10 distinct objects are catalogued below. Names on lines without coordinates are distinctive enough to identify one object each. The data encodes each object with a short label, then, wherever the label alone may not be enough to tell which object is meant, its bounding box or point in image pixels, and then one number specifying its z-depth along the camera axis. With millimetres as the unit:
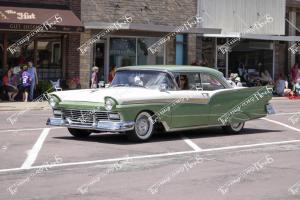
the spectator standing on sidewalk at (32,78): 25156
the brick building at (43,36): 25125
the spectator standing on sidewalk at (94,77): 27469
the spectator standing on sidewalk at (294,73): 35656
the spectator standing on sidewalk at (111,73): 27548
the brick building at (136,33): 28312
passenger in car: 14148
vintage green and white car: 12805
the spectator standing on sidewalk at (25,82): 24922
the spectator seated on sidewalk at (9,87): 24969
